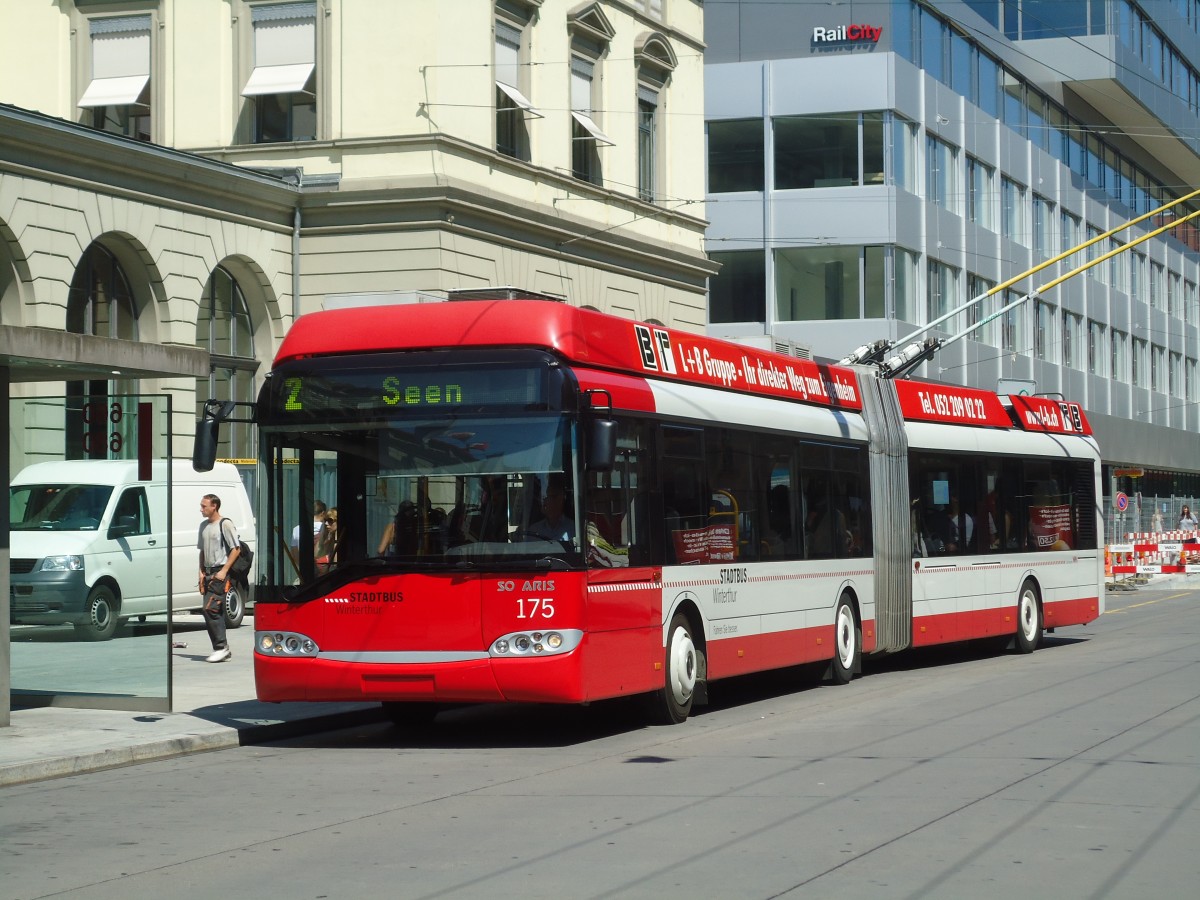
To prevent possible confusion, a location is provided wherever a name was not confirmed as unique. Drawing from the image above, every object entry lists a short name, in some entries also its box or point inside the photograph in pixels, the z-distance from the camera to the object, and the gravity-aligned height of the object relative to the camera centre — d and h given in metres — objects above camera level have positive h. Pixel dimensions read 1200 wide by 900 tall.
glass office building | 45.31 +9.99
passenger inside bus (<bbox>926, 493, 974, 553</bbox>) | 19.12 -0.01
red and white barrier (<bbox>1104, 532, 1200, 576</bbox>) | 40.91 -0.69
